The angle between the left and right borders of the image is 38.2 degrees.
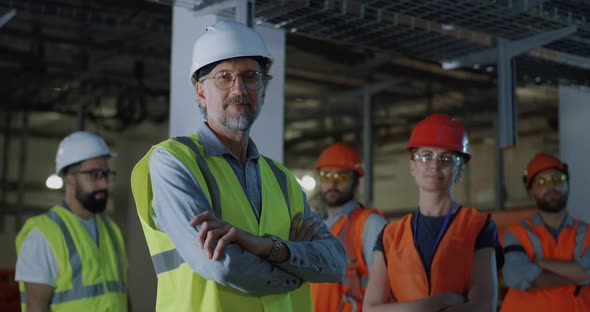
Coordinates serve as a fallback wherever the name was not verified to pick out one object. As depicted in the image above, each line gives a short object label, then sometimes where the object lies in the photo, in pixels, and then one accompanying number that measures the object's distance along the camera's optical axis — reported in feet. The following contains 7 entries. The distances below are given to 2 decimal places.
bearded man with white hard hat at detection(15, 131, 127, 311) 16.19
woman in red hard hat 11.64
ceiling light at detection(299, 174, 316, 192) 53.46
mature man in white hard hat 8.06
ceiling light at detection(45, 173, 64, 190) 45.24
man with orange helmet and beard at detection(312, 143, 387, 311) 16.76
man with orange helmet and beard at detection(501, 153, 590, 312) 16.75
